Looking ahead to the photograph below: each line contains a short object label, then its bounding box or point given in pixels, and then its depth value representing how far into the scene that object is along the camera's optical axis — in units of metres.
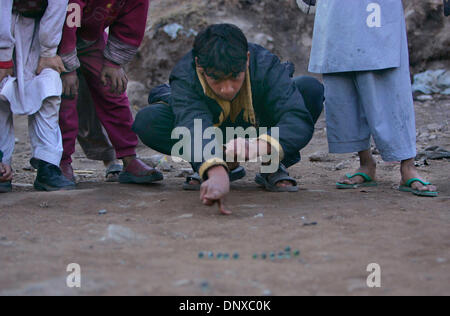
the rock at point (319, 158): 5.08
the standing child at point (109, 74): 3.65
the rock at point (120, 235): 2.31
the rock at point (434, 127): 5.76
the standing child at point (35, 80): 3.35
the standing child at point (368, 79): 3.35
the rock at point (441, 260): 2.05
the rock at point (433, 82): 6.94
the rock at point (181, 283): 1.79
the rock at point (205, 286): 1.75
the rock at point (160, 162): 4.91
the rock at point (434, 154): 4.61
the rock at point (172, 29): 7.51
